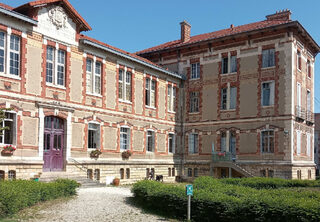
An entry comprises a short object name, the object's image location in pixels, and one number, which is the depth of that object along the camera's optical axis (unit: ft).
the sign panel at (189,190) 40.81
